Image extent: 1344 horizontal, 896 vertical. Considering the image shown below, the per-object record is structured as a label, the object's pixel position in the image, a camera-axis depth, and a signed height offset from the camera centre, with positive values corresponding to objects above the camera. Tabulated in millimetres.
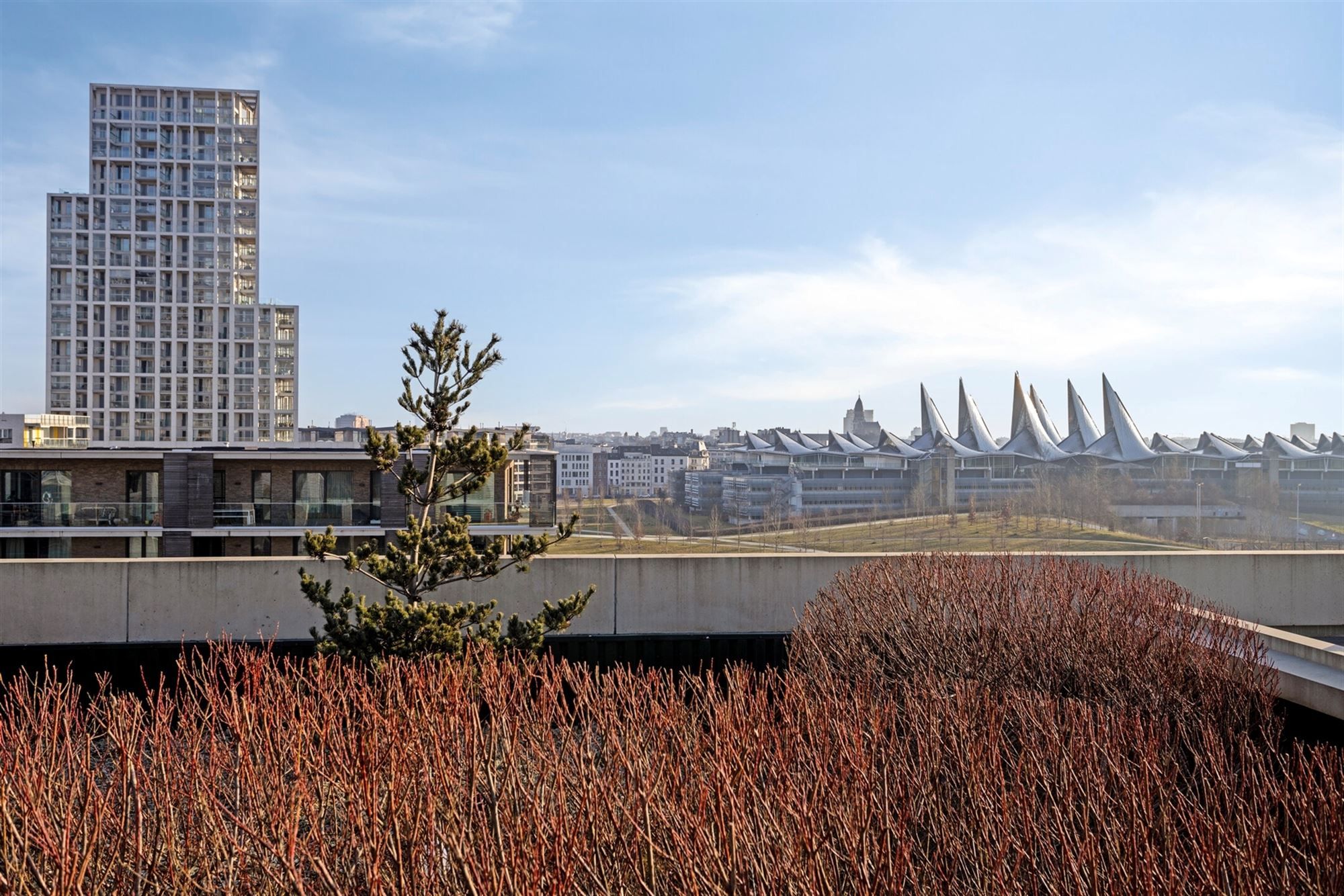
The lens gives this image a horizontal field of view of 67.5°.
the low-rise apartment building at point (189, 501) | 29641 -889
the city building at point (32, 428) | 72875 +3344
